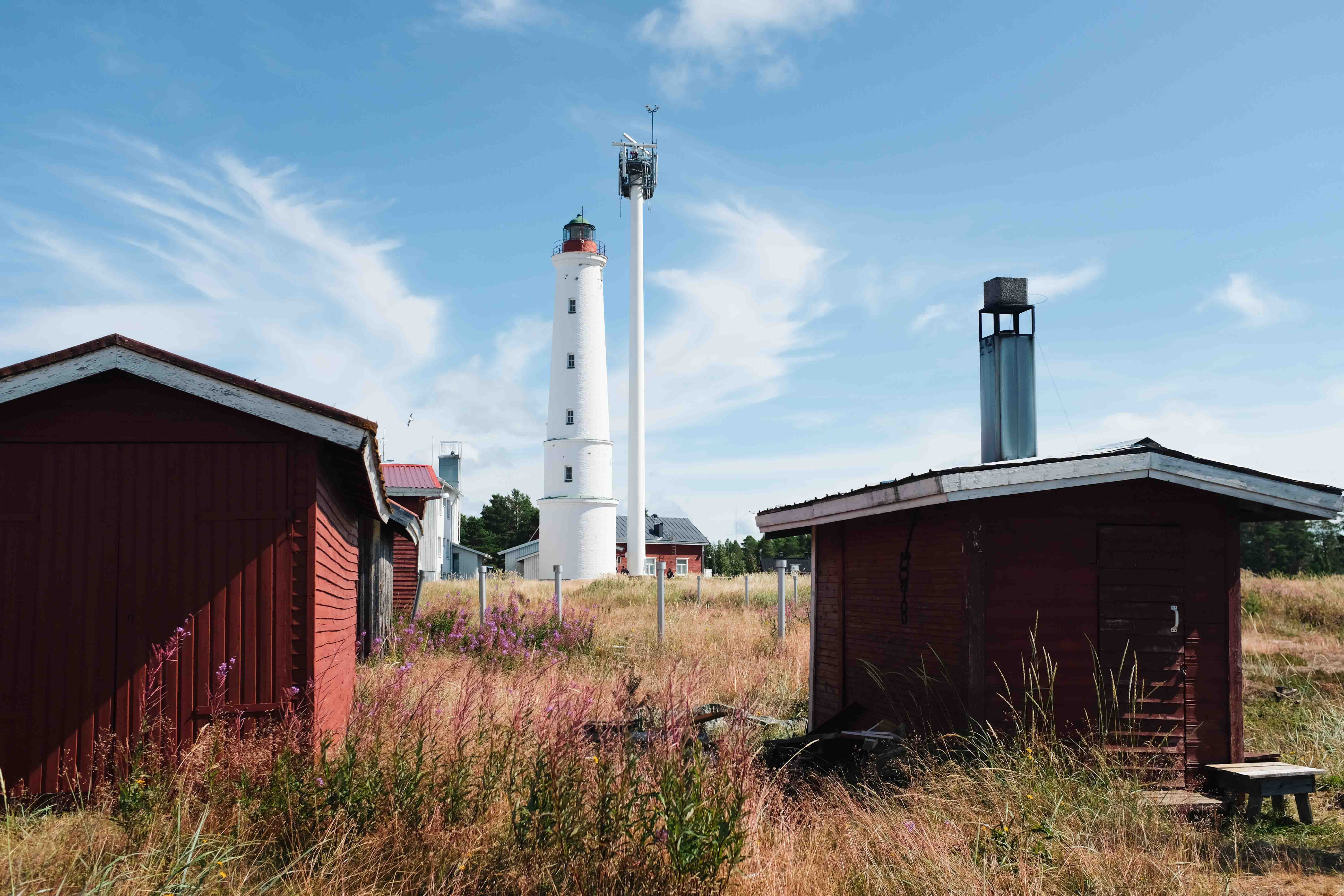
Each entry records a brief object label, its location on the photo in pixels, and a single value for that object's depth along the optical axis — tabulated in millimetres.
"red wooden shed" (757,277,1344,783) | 7359
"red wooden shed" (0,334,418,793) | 6539
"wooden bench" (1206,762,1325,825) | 7000
